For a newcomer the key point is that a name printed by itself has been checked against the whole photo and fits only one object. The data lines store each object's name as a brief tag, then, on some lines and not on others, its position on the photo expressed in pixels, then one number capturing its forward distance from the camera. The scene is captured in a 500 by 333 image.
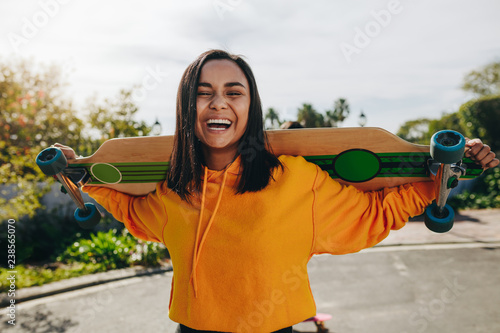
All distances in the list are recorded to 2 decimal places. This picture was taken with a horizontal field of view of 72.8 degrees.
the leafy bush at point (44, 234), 6.96
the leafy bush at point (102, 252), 6.64
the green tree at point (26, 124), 5.44
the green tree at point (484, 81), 25.75
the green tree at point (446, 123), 22.00
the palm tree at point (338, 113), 30.04
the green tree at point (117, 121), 8.02
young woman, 1.24
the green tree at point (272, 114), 30.88
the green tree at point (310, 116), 30.95
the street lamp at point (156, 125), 7.15
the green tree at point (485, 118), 14.23
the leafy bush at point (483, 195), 11.14
